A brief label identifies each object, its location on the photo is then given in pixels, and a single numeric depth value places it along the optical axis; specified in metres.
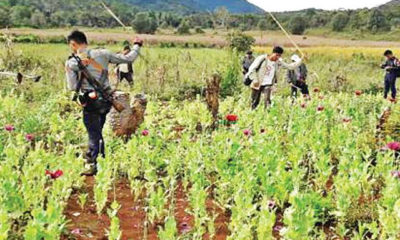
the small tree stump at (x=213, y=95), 8.98
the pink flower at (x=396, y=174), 4.73
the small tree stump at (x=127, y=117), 8.16
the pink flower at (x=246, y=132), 6.07
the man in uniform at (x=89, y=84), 6.22
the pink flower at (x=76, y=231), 4.46
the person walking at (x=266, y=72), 10.04
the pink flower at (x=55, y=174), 4.51
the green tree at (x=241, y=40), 21.75
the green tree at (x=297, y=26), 64.69
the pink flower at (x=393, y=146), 5.11
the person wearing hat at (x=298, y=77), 12.84
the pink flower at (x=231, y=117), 5.95
